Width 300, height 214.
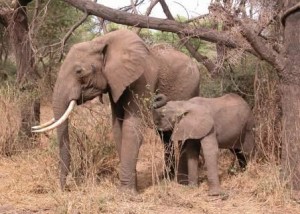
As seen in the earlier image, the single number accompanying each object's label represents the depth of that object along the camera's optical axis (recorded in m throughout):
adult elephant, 11.74
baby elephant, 11.98
